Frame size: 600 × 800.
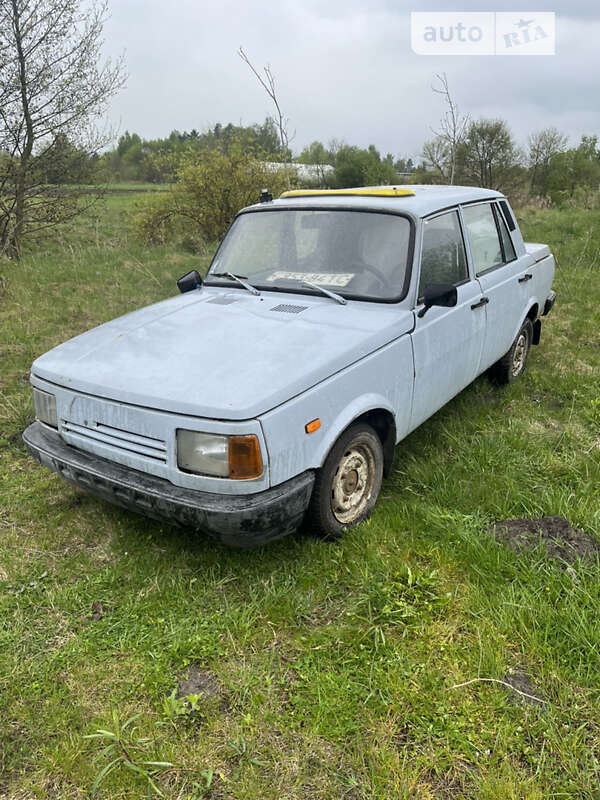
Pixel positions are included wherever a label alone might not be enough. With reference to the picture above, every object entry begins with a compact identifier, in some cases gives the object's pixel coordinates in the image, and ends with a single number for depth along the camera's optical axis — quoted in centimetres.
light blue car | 253
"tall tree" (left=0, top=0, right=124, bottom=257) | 933
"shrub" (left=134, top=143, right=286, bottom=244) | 1302
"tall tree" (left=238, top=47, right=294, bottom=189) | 714
